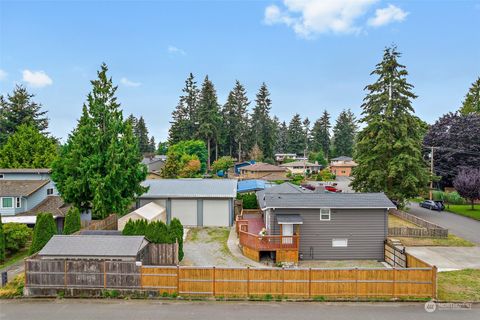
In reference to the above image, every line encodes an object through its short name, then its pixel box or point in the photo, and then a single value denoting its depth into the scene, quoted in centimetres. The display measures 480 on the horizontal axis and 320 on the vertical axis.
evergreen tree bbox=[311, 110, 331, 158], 9525
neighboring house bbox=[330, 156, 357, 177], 7854
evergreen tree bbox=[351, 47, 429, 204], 3334
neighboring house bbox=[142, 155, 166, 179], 7085
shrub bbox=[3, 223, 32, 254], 2072
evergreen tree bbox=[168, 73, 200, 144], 7306
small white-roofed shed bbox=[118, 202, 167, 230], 2306
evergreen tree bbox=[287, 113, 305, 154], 9768
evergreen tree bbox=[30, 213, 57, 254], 1825
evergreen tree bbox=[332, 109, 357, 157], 9394
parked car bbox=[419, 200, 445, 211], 3791
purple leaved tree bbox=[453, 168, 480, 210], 3434
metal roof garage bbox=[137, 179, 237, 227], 2873
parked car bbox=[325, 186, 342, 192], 4727
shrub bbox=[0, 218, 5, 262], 1957
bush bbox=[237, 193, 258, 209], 3334
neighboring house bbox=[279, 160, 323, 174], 7344
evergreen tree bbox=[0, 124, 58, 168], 4106
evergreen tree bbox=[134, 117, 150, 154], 10419
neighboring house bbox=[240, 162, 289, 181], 6022
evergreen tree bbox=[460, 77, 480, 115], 6216
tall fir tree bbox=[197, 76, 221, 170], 6831
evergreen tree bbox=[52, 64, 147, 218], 2353
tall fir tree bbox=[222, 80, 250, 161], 7575
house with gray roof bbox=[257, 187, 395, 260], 2028
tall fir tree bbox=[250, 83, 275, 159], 7688
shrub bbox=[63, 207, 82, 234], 2039
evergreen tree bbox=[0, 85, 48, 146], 4812
